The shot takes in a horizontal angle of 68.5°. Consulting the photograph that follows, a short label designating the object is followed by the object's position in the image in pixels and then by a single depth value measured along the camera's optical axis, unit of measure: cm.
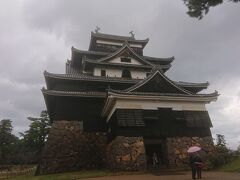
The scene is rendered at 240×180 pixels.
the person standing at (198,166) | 881
